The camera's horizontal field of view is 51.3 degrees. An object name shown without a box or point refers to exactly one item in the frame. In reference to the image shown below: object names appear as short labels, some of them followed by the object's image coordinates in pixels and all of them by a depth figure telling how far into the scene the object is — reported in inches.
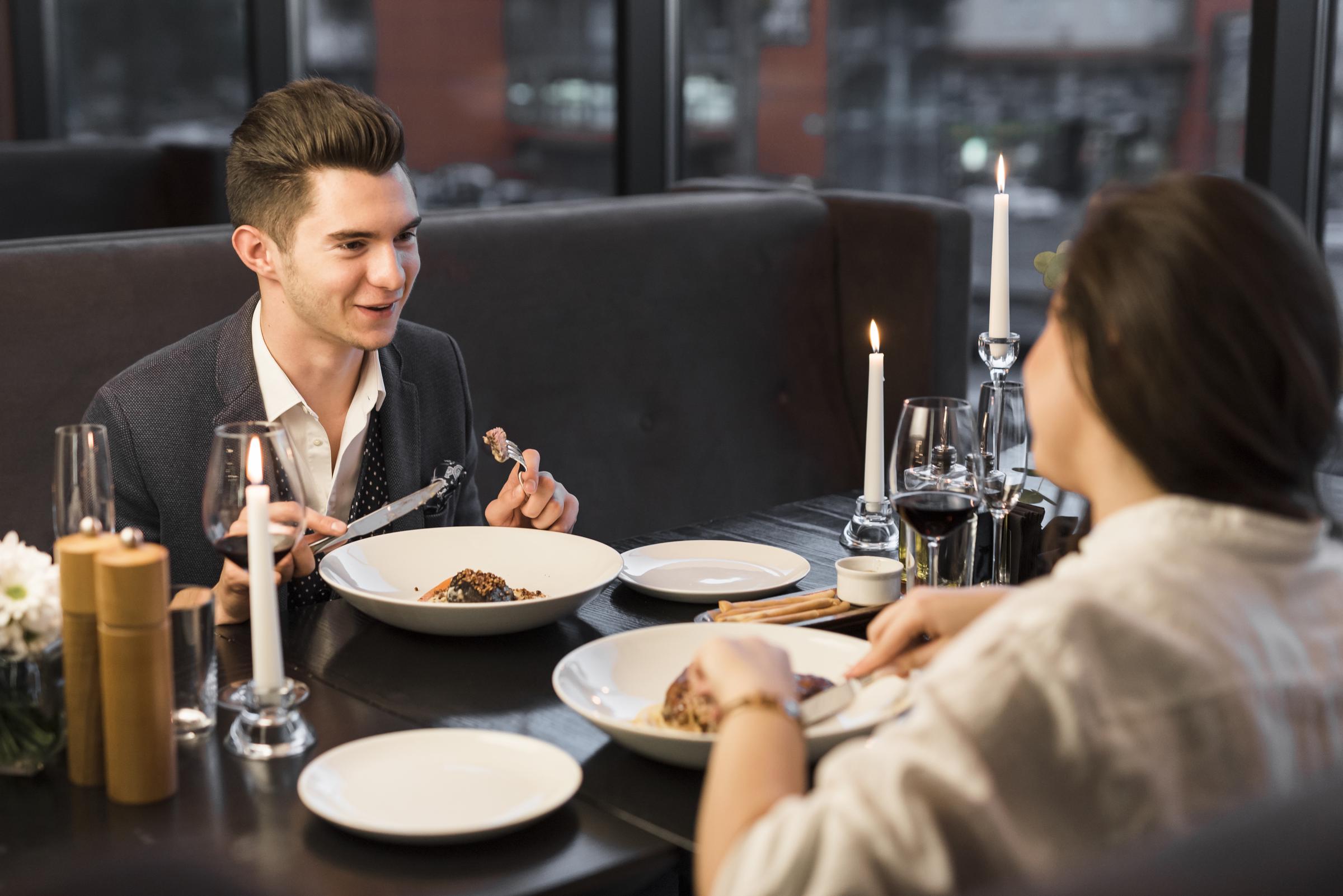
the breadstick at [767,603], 59.4
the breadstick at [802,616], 57.9
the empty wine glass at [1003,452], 61.5
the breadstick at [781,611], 57.9
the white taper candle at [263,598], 44.5
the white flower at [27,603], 43.1
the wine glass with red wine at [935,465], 55.1
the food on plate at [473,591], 57.4
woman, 30.8
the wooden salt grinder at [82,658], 42.8
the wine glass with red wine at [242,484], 48.5
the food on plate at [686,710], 45.3
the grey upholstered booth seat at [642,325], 90.6
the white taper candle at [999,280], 66.9
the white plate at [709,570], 63.8
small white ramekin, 59.1
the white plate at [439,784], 39.9
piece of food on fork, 68.4
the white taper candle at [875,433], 67.0
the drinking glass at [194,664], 45.5
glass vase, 43.4
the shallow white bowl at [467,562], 61.1
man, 70.8
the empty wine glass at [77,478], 49.5
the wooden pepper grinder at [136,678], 42.2
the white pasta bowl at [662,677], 44.0
